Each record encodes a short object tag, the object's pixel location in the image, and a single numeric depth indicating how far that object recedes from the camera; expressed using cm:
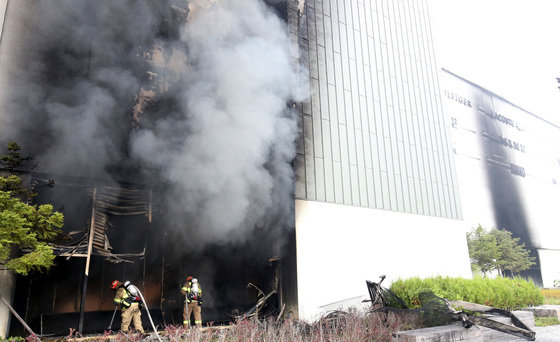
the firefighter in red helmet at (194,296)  677
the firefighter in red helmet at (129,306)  608
